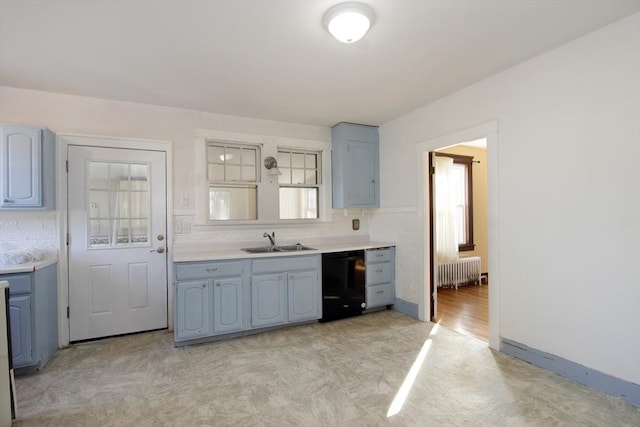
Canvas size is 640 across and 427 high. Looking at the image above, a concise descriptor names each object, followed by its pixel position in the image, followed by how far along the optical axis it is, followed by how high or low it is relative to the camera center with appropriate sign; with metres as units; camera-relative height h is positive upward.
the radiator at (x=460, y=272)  5.12 -1.00
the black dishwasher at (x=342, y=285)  3.64 -0.84
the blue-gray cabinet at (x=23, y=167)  2.65 +0.46
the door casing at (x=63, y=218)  3.05 +0.01
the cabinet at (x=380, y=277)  3.92 -0.80
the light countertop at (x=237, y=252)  3.09 -0.40
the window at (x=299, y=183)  4.18 +0.45
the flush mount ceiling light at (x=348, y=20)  1.83 +1.20
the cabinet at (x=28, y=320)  2.44 -0.82
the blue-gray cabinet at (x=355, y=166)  4.16 +0.68
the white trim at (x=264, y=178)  3.61 +0.49
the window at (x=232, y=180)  3.79 +0.46
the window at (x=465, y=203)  5.63 +0.20
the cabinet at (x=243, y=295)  3.00 -0.83
